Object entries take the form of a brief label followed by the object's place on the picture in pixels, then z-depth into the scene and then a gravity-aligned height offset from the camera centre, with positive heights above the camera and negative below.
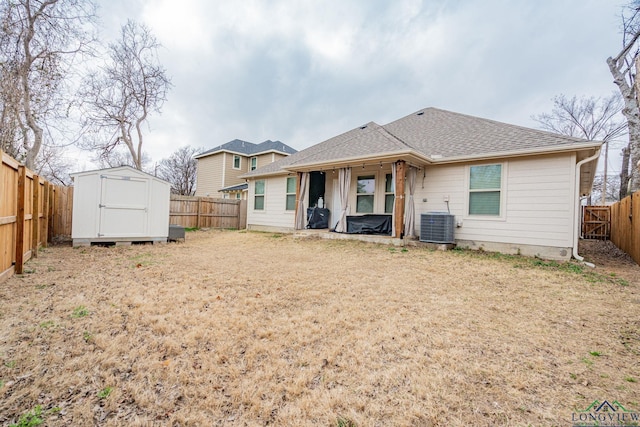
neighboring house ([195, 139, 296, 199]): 20.42 +3.47
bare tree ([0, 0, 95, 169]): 6.76 +3.97
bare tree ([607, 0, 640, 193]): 10.57 +6.62
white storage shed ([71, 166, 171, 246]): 6.93 -0.09
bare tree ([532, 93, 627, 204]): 18.28 +7.59
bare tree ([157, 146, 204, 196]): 28.34 +3.79
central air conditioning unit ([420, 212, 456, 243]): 6.99 -0.31
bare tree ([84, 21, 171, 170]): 14.52 +6.30
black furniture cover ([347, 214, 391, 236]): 8.62 -0.37
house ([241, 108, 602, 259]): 6.20 +0.99
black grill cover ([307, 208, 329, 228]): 9.97 -0.26
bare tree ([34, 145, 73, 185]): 10.99 +1.84
